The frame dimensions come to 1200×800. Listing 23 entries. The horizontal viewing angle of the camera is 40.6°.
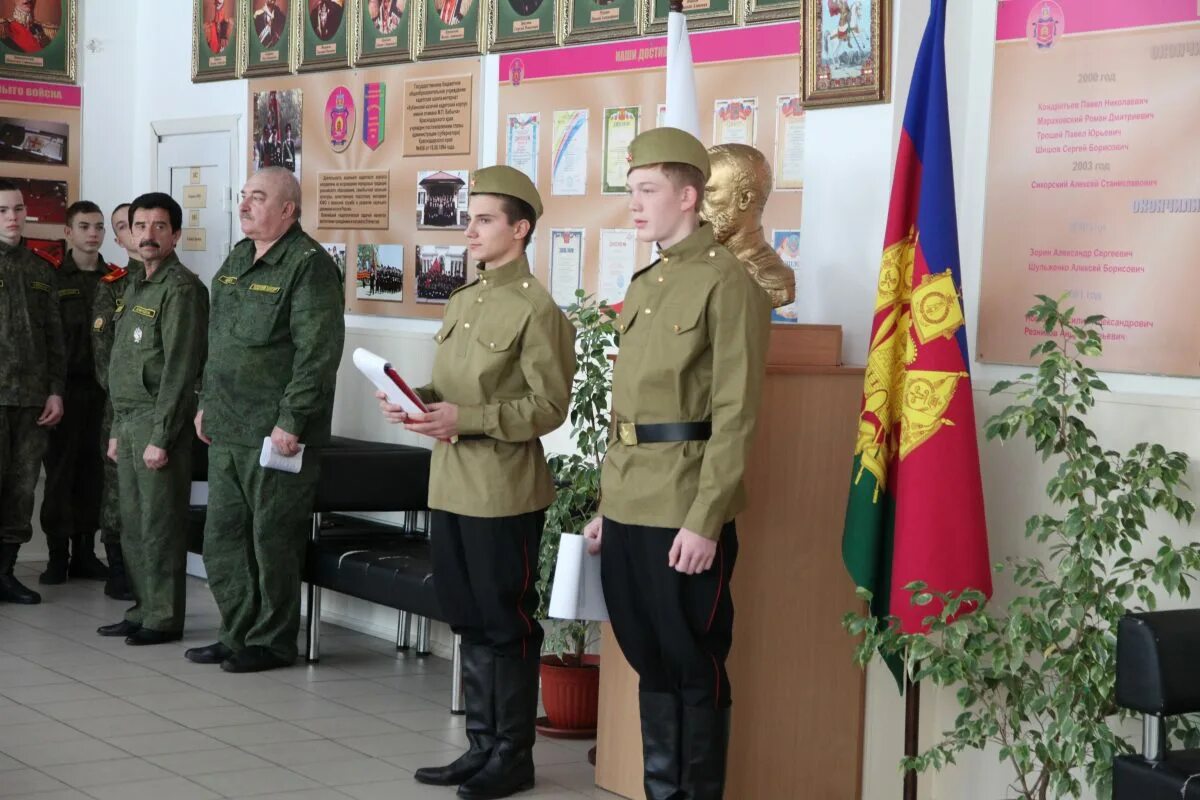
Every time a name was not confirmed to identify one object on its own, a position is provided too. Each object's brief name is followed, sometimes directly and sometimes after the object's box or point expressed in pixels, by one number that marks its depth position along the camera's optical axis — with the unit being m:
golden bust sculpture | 4.25
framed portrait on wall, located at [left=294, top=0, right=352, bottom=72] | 7.02
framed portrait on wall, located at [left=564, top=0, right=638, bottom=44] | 5.66
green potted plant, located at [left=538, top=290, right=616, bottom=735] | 5.05
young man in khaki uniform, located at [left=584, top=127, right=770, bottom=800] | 3.66
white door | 7.79
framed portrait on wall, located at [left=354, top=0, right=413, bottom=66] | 6.71
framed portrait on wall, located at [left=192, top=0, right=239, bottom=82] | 7.66
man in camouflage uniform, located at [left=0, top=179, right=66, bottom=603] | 7.10
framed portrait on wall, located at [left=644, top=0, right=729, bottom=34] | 5.24
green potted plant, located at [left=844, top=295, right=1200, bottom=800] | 3.49
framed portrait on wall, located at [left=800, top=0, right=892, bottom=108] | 4.27
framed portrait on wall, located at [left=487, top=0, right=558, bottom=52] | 6.00
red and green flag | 3.84
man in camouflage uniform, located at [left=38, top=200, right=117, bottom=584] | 7.61
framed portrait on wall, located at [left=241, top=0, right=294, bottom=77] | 7.33
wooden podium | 4.19
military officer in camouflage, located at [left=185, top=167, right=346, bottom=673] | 5.73
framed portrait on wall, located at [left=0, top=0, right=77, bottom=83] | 8.13
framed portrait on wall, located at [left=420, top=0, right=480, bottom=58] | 6.36
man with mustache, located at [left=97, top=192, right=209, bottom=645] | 6.14
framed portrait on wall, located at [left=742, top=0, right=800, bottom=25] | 5.02
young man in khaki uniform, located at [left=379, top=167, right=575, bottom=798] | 4.33
